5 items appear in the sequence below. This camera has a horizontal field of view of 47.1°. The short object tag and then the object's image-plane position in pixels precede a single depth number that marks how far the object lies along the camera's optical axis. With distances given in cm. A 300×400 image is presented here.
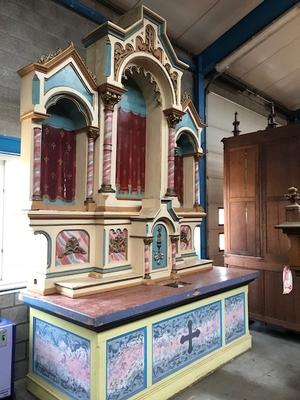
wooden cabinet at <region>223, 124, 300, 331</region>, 405
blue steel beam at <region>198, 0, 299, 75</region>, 400
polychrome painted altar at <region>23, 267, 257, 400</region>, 223
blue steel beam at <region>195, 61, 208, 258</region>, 484
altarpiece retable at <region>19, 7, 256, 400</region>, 238
